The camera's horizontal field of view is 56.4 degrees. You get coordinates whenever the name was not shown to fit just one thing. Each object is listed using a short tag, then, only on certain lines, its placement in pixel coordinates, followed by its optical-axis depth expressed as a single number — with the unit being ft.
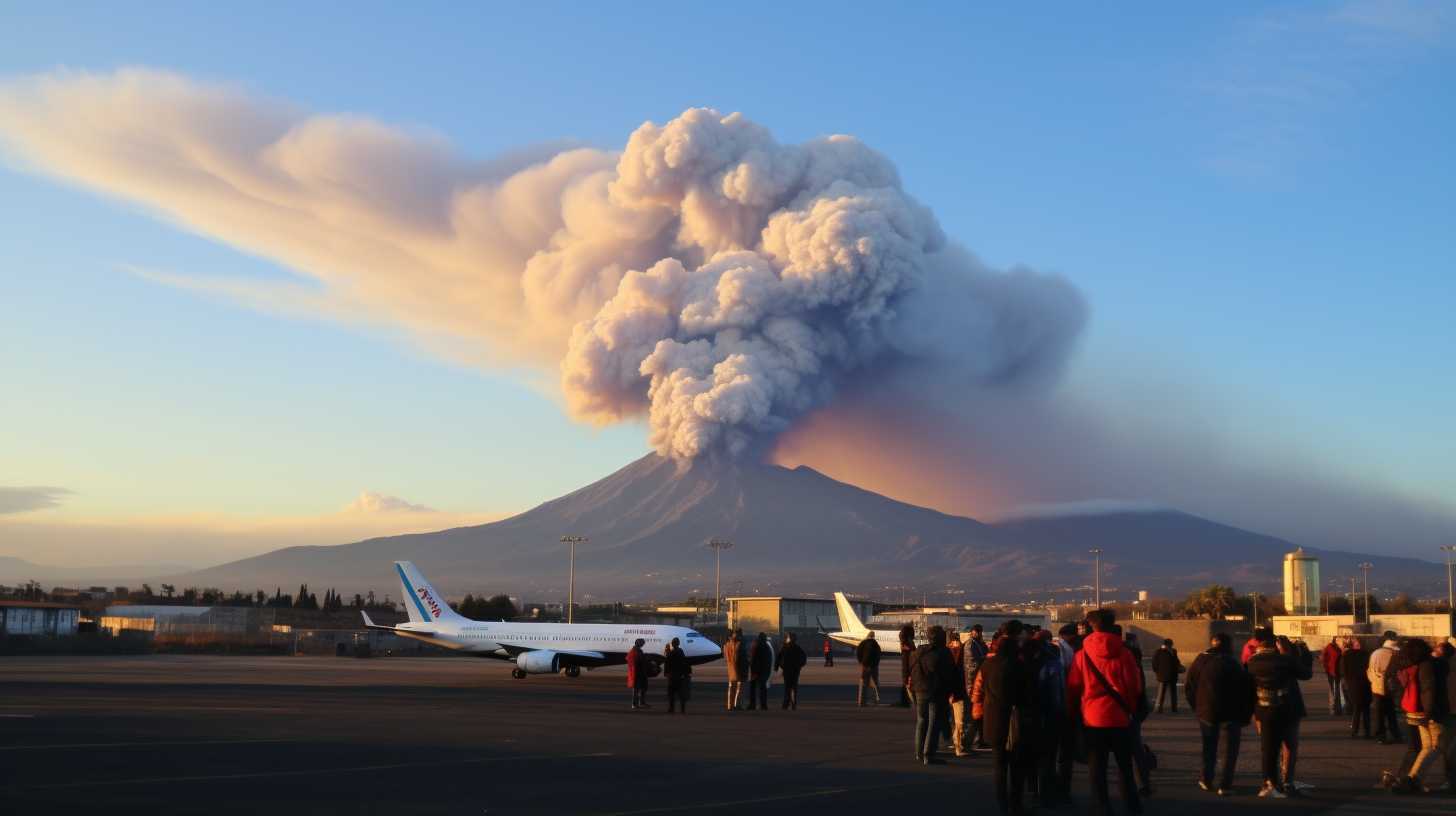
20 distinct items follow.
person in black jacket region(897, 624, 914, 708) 67.41
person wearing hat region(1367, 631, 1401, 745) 59.06
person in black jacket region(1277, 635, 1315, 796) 44.73
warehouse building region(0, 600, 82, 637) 232.94
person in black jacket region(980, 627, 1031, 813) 39.39
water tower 339.16
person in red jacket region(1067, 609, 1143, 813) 36.70
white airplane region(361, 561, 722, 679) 142.82
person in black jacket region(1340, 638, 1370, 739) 66.54
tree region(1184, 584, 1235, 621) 350.64
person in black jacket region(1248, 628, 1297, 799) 44.21
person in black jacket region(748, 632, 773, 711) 85.15
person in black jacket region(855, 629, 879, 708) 89.71
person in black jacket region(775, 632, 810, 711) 87.04
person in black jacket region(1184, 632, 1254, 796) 44.09
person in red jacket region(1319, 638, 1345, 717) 82.64
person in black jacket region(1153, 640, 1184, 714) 83.10
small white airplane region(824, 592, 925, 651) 223.10
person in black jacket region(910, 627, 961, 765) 51.57
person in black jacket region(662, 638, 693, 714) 80.87
